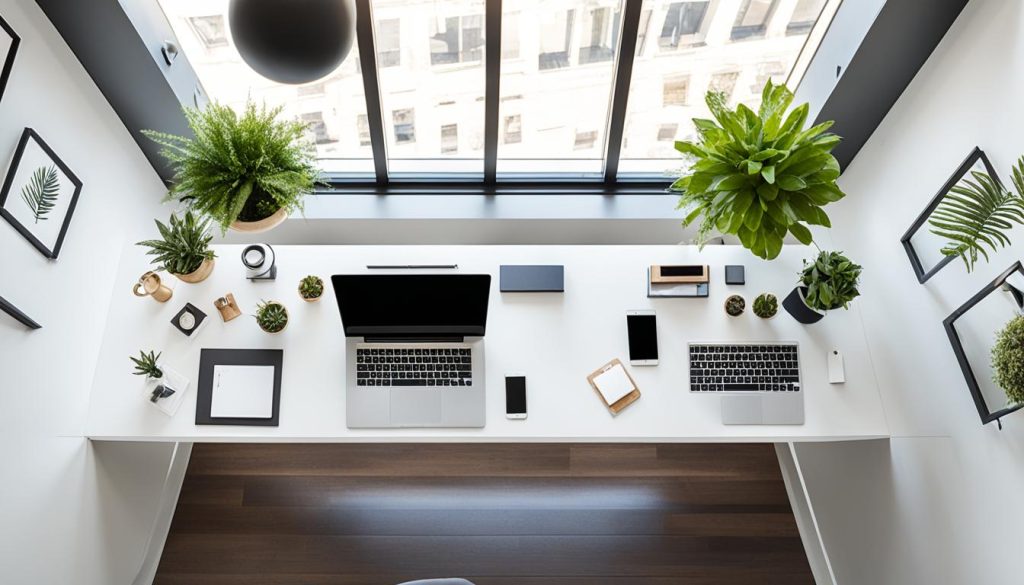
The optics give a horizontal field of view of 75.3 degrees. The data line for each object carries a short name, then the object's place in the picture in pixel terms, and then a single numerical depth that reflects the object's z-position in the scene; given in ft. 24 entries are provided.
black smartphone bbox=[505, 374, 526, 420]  7.09
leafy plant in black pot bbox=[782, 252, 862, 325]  6.91
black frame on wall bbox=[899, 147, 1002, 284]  6.53
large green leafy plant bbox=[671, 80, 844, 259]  6.48
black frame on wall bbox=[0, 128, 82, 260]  6.47
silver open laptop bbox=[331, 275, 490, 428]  6.84
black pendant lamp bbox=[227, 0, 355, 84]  4.05
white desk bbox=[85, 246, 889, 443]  7.03
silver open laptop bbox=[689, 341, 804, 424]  7.08
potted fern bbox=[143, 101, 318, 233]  6.82
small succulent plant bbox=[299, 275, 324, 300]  7.57
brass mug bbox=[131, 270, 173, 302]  7.37
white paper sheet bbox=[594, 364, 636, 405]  7.14
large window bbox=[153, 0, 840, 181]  8.04
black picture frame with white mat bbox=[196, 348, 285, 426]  6.98
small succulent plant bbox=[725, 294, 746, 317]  7.56
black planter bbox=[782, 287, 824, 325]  7.29
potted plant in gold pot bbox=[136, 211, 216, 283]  7.25
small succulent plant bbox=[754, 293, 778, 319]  7.51
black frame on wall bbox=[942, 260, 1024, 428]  5.98
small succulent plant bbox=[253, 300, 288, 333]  7.33
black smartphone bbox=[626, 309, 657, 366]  7.38
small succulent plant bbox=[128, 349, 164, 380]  7.00
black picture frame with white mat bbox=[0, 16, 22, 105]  6.39
